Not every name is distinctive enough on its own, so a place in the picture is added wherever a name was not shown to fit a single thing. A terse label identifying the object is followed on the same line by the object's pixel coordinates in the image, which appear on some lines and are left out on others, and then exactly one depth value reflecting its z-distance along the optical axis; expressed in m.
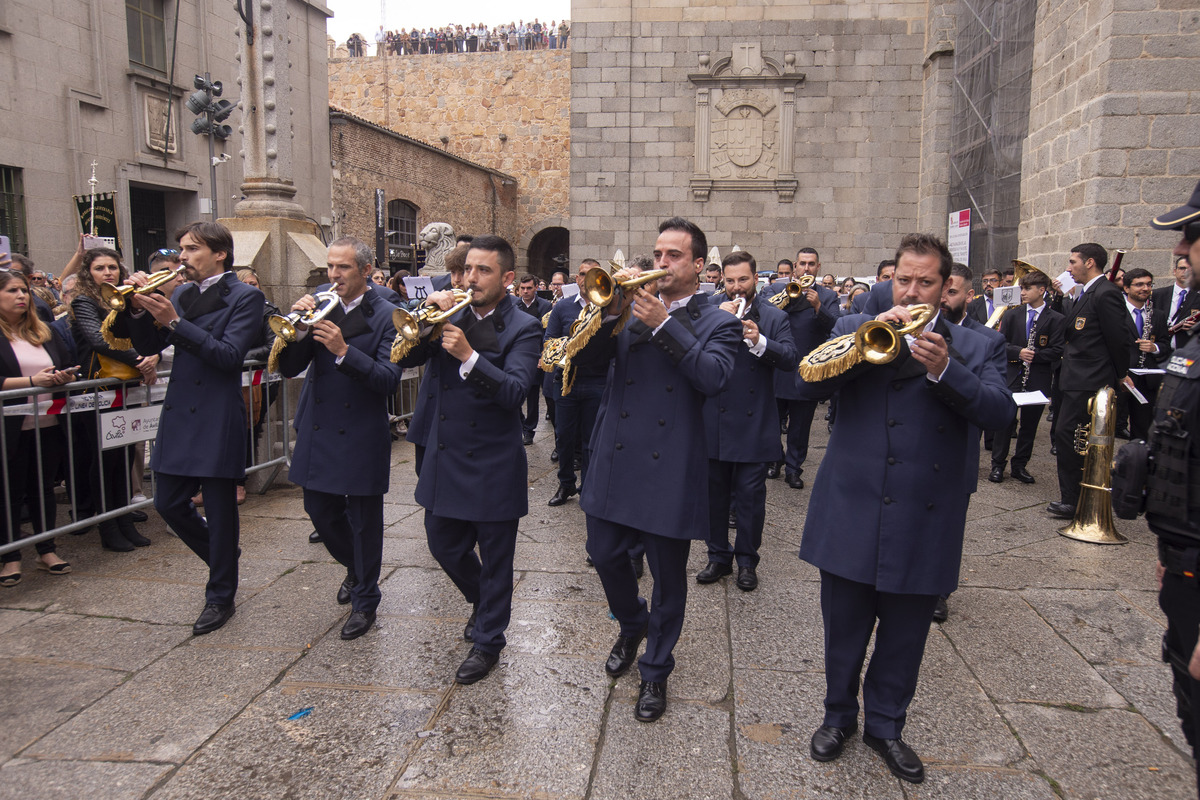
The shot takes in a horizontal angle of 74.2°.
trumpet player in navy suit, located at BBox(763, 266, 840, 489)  7.26
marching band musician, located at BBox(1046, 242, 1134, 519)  6.33
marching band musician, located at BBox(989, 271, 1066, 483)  7.56
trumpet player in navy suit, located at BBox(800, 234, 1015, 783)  2.87
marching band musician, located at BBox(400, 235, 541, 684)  3.64
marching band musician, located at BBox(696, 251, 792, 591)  4.89
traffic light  12.67
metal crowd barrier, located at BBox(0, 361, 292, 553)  4.94
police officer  2.23
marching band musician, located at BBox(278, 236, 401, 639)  4.05
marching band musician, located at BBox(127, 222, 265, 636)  4.10
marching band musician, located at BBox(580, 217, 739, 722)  3.27
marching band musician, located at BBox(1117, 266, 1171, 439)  7.27
